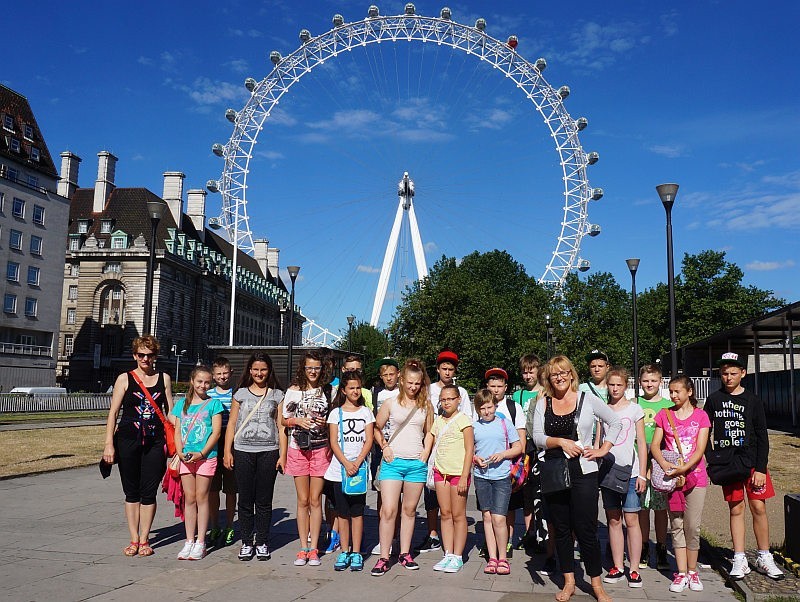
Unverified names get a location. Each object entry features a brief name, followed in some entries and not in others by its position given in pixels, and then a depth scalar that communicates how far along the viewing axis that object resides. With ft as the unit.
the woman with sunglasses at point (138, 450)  25.39
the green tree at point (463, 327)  161.48
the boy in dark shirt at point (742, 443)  23.39
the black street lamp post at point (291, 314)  99.24
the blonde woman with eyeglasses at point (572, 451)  20.65
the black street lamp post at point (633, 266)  92.02
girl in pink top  22.41
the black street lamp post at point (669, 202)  52.60
